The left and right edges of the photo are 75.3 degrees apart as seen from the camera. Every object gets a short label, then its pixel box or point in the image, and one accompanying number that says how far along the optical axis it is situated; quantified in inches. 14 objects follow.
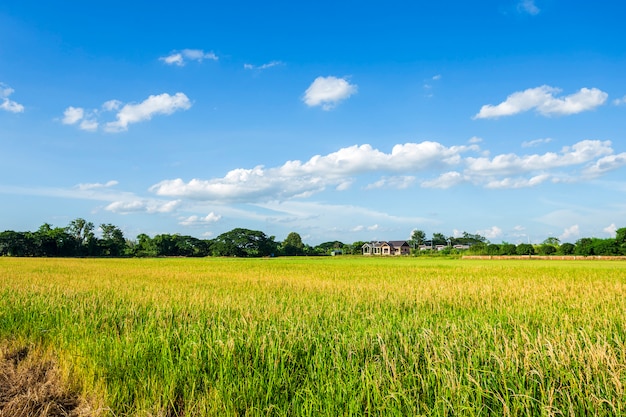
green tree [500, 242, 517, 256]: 2925.7
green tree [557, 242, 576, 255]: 2714.1
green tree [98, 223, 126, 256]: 3720.5
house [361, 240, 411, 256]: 4837.6
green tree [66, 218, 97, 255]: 3607.3
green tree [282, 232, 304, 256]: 4104.3
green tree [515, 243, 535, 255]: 2888.8
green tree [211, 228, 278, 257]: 3932.1
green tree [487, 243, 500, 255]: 2942.9
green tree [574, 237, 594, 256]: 2645.2
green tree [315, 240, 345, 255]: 5753.0
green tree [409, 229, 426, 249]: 6053.2
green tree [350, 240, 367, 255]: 5017.2
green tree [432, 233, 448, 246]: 6131.9
